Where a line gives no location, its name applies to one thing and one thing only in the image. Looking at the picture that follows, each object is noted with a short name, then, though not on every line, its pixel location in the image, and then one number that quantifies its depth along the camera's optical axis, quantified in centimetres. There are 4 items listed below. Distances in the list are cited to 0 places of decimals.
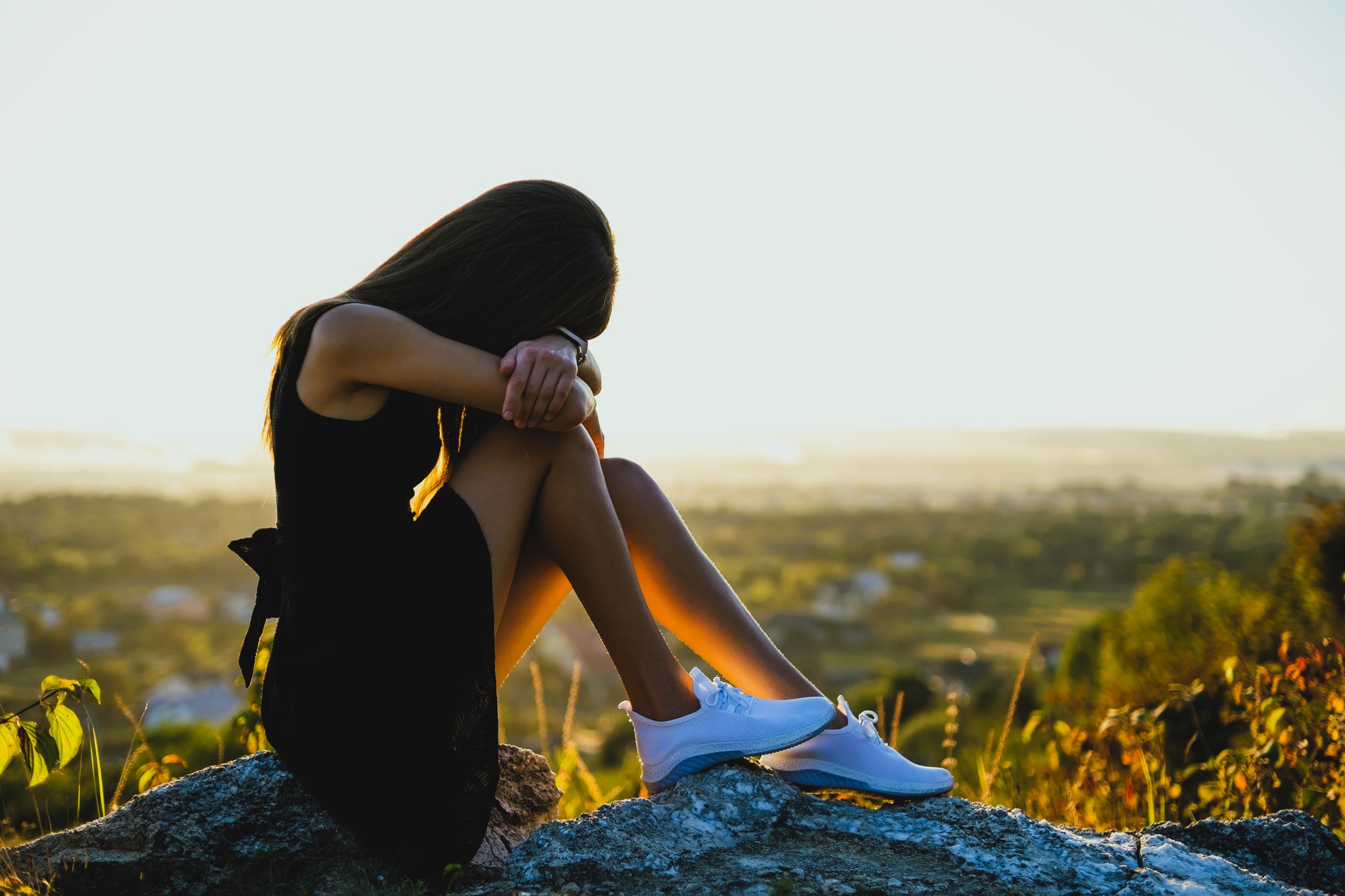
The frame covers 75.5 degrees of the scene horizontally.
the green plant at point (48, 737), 183
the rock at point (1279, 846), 201
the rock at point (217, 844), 183
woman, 191
